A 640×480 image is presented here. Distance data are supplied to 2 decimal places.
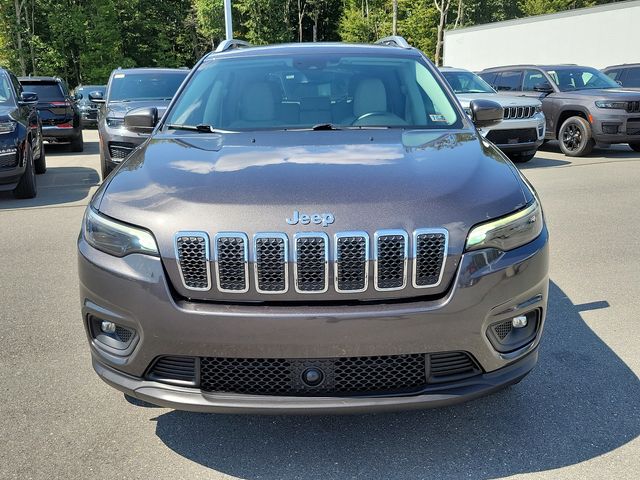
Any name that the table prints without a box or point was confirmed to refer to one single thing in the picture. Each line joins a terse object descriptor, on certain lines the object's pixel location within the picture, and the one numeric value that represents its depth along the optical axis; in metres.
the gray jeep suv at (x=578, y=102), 11.73
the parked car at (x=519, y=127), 11.11
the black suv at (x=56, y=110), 14.19
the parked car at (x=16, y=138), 8.10
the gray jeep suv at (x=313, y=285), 2.29
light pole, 21.95
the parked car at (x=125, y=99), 8.91
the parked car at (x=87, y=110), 22.00
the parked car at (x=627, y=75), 14.84
